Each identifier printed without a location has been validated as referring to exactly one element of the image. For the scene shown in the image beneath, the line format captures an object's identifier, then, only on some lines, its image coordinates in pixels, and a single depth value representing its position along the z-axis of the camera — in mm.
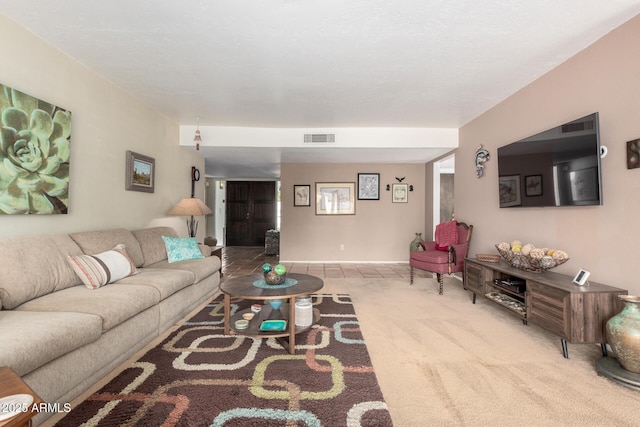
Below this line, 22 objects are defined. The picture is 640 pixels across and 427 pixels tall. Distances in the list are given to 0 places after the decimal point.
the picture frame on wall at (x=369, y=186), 6336
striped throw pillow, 2217
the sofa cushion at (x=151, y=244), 3236
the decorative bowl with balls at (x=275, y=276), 2496
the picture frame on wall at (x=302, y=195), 6316
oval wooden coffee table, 2195
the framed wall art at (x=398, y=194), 6355
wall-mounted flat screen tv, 2230
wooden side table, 745
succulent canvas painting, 2043
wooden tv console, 2016
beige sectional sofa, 1403
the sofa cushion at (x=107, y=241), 2523
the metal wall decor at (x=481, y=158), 3809
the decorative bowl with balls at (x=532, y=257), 2459
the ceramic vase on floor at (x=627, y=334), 1748
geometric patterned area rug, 1456
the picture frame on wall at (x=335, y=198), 6328
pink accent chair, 3918
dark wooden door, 9102
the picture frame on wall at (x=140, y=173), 3365
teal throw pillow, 3498
